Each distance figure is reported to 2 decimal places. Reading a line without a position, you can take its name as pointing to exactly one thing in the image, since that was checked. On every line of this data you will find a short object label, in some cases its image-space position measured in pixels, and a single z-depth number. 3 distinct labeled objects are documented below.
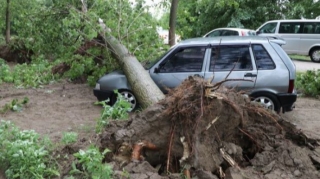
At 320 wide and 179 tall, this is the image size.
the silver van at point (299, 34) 19.94
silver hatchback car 7.89
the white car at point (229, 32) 20.66
